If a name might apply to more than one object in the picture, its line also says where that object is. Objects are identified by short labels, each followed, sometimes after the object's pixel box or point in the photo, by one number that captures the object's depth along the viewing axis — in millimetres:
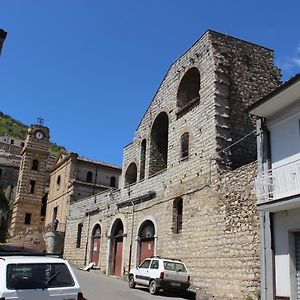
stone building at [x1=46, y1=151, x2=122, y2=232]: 31693
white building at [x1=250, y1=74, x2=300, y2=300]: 9512
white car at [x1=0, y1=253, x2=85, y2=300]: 5200
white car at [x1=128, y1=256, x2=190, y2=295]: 13463
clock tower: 39971
